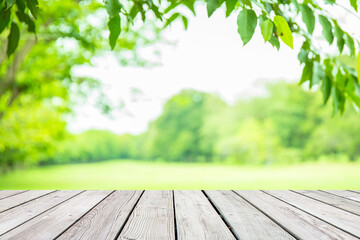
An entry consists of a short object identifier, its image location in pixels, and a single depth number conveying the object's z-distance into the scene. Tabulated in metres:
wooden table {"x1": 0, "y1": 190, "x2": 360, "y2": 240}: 1.34
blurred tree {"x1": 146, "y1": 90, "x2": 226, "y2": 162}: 44.40
